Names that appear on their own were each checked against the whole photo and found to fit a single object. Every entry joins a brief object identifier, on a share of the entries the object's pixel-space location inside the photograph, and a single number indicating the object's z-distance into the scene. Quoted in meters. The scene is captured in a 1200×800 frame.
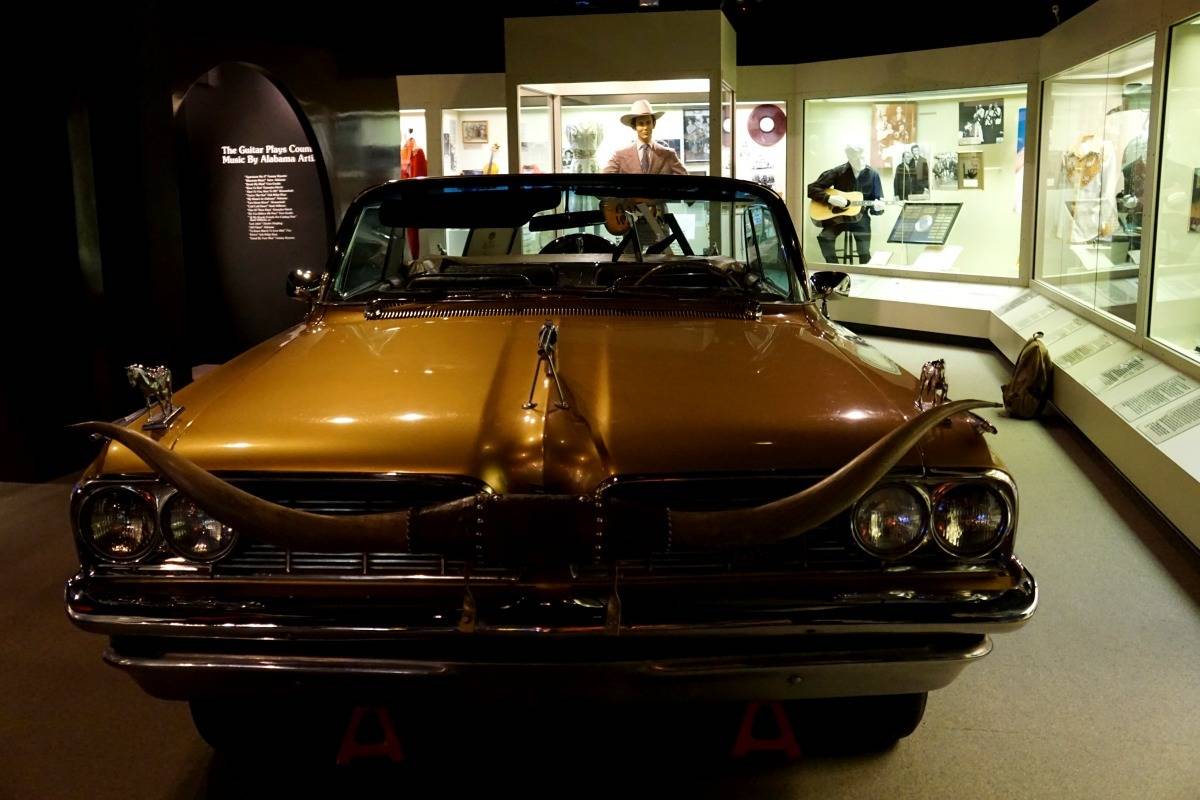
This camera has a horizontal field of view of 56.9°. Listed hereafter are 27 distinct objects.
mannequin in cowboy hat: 9.52
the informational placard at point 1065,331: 8.19
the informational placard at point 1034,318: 9.12
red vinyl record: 12.62
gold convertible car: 2.14
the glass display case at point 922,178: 11.34
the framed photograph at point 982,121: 11.26
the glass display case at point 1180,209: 6.03
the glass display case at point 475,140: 11.62
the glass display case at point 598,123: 10.23
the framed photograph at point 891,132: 11.80
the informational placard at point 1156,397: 5.55
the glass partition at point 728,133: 10.68
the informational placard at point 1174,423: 5.14
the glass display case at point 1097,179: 7.17
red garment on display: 12.02
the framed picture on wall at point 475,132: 11.68
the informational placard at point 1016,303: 10.11
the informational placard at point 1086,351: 7.28
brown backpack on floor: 7.44
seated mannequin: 12.21
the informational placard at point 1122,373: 6.36
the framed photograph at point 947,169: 11.66
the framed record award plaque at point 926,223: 11.80
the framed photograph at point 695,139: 10.21
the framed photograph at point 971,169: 11.52
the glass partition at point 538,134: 10.62
